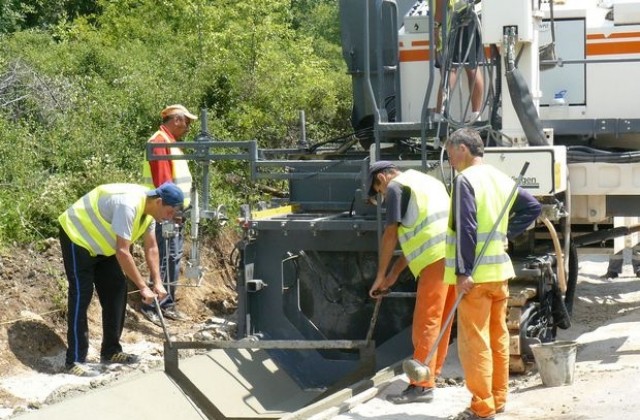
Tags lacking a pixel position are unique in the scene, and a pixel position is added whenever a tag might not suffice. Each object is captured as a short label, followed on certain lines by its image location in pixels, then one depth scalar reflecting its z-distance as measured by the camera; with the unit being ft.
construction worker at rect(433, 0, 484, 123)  29.71
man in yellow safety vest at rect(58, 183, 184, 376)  28.19
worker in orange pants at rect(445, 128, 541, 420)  22.76
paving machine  28.14
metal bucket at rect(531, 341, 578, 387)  25.40
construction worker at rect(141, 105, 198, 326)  33.73
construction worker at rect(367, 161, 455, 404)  25.35
